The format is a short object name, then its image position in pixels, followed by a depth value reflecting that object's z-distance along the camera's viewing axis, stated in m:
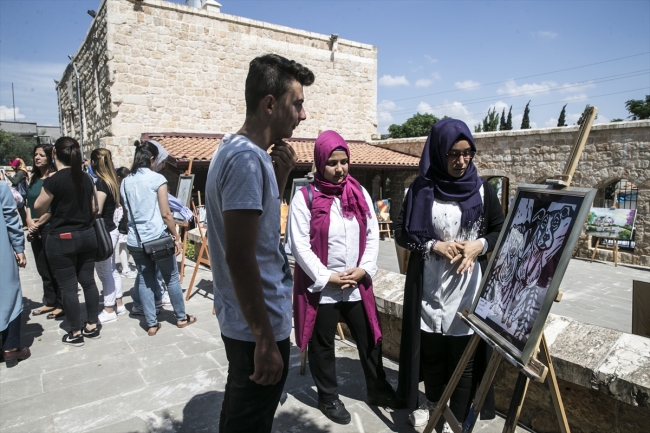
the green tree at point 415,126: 47.19
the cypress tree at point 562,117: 36.75
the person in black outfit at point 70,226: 4.04
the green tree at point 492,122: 46.22
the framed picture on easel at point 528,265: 1.76
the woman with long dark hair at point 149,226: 4.36
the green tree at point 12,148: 45.28
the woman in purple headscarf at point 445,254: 2.47
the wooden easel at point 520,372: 1.79
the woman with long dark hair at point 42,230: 4.81
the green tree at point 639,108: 36.47
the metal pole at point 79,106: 16.50
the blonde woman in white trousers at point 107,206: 4.88
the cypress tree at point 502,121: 44.72
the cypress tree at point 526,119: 40.62
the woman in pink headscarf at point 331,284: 2.91
